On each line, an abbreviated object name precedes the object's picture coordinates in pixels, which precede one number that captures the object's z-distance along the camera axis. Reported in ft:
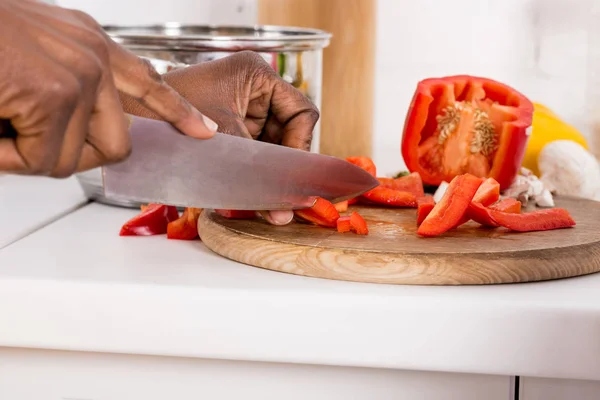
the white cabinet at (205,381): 3.12
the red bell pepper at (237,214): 3.43
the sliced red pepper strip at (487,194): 3.46
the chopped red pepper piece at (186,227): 3.54
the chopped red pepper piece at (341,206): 3.52
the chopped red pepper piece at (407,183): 3.72
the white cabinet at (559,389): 3.09
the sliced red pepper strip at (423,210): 3.39
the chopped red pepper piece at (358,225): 3.32
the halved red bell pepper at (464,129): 3.84
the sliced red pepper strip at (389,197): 3.60
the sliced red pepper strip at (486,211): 3.36
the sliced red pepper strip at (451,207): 3.29
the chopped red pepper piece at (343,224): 3.33
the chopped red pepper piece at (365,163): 3.70
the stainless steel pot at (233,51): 3.67
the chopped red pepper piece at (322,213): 3.35
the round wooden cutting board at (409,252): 3.13
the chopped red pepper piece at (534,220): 3.36
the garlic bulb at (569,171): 4.00
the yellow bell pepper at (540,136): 4.20
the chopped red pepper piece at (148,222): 3.55
